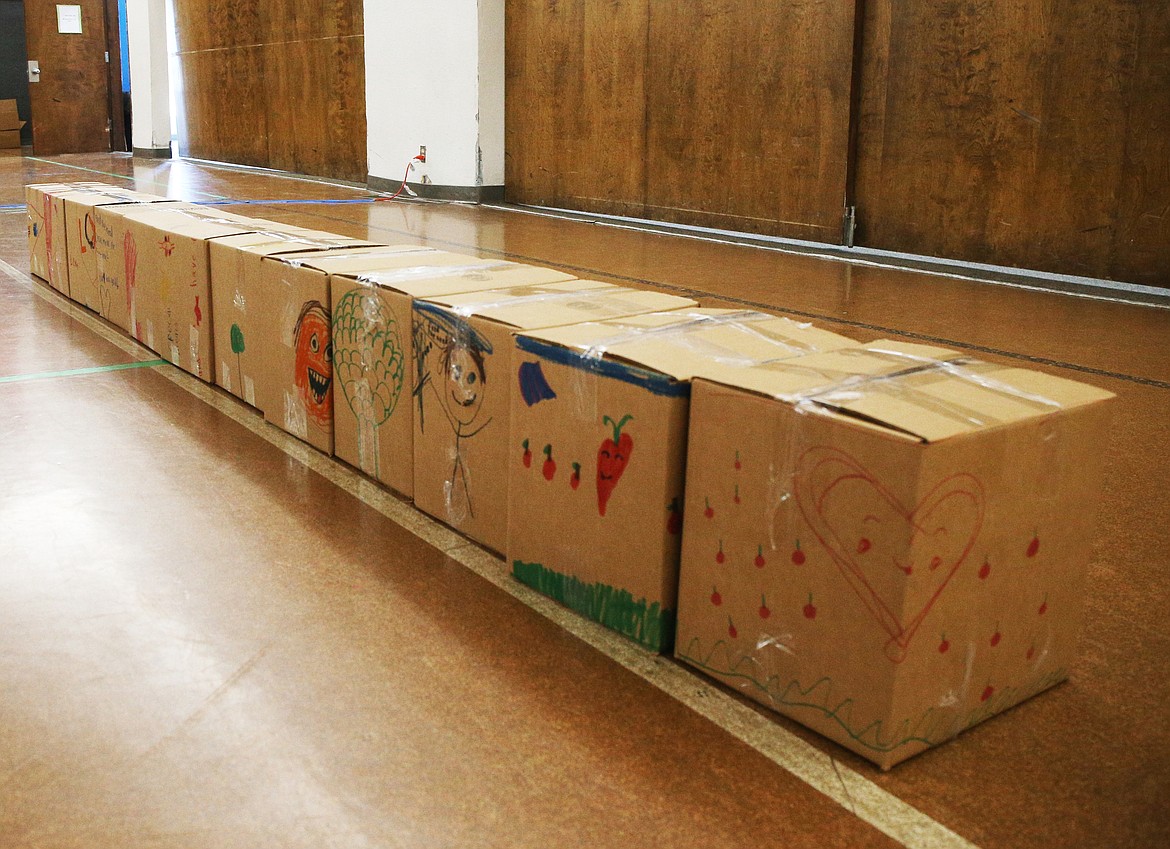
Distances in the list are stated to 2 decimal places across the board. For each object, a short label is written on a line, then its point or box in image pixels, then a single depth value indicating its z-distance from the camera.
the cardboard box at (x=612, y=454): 1.70
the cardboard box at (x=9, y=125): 15.81
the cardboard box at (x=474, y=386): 2.04
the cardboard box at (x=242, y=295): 2.89
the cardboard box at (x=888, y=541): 1.41
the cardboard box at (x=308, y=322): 2.58
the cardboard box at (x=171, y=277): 3.21
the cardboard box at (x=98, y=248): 3.89
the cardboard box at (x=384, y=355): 2.32
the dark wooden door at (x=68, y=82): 14.55
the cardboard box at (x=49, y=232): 4.54
